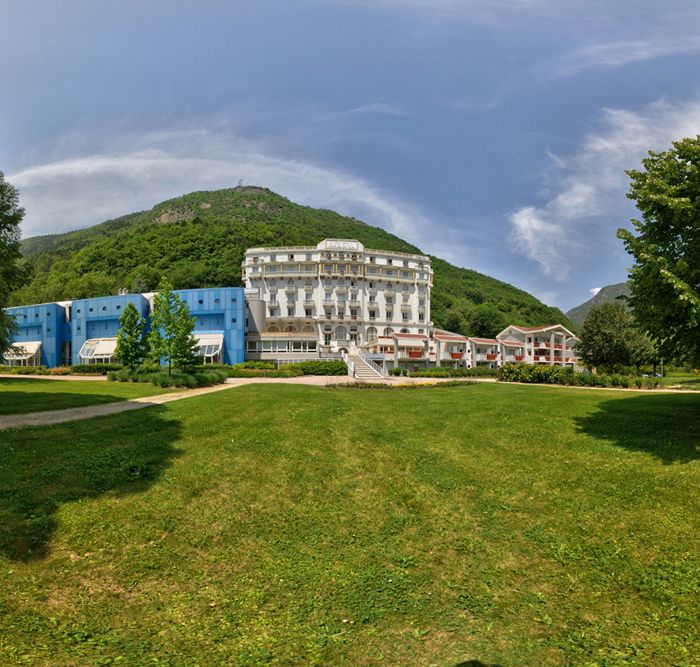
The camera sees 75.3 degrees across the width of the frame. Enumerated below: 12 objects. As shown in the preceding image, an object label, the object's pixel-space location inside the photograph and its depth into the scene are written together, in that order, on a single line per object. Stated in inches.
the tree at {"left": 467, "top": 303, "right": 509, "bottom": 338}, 4274.1
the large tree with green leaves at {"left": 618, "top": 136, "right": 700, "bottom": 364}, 474.9
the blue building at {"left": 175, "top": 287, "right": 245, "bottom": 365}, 2573.8
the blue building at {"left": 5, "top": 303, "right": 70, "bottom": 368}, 2839.6
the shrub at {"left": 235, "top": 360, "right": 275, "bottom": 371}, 2262.6
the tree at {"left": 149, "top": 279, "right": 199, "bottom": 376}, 1360.7
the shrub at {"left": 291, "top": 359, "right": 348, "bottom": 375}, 2147.3
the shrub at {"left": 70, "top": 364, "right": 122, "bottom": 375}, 2130.9
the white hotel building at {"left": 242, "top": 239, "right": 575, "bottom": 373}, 2898.6
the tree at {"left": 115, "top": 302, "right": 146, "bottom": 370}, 1705.2
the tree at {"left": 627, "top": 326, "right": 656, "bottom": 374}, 1761.8
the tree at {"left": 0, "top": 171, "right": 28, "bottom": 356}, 712.4
